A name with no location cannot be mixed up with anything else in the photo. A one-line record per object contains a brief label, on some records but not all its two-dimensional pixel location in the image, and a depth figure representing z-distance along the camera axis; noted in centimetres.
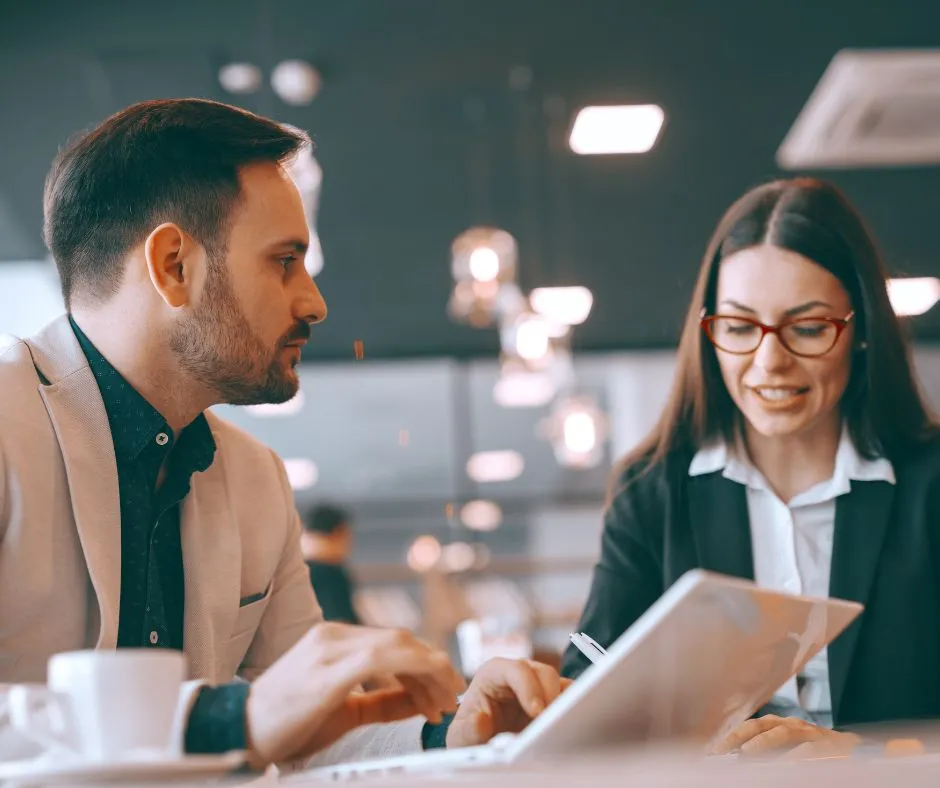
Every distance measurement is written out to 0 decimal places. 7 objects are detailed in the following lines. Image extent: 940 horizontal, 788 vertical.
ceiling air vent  336
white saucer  65
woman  165
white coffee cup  73
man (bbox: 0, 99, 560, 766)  123
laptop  72
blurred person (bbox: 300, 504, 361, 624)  384
